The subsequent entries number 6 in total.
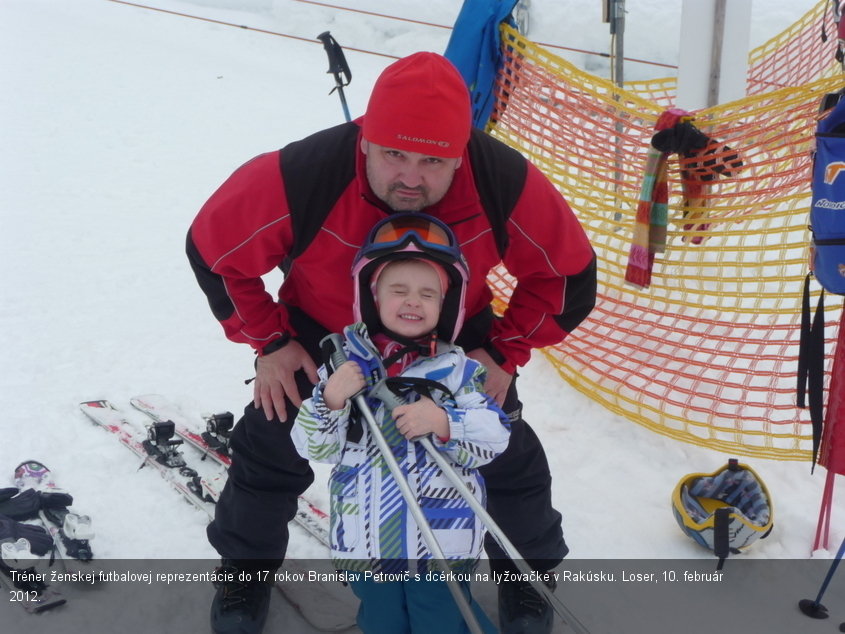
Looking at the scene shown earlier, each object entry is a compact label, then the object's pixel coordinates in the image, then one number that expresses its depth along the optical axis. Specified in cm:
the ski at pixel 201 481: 260
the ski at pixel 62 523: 270
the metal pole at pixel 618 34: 484
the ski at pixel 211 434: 295
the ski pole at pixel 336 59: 410
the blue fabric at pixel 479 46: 374
